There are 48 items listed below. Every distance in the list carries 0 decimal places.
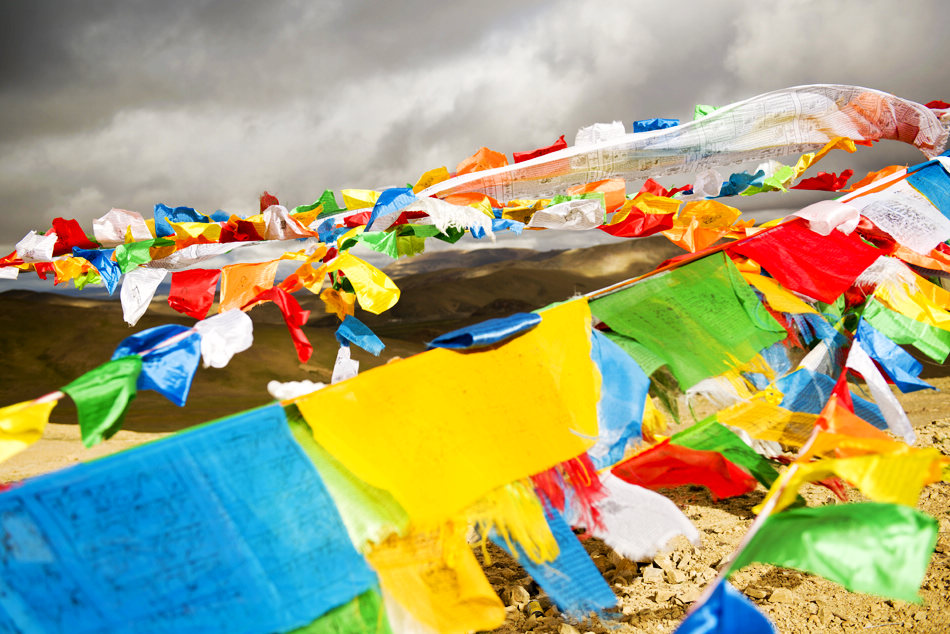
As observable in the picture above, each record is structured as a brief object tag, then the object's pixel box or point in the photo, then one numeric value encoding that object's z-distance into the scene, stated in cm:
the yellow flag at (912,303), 213
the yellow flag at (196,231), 312
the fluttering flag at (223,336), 140
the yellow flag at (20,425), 113
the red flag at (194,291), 258
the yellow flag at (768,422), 187
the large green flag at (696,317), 176
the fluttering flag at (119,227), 321
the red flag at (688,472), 205
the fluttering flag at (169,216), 312
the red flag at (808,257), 202
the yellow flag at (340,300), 299
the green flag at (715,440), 177
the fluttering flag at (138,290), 267
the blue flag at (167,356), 130
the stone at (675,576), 251
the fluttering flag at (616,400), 157
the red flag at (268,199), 298
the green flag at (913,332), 212
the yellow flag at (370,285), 226
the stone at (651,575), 254
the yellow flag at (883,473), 112
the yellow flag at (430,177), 248
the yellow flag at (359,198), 265
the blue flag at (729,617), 98
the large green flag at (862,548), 103
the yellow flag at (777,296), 205
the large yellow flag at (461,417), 128
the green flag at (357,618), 116
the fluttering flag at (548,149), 258
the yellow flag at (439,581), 123
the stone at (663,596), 235
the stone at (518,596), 249
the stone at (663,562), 262
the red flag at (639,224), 282
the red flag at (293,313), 203
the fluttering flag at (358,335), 275
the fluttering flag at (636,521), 141
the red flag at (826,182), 329
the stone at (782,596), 226
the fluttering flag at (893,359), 200
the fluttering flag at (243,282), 229
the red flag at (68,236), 336
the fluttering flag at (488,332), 142
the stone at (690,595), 235
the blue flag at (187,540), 102
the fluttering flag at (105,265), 345
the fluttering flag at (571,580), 132
